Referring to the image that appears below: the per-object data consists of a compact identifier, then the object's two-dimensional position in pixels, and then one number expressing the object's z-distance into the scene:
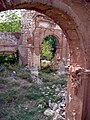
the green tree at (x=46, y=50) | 16.07
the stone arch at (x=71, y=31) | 4.36
